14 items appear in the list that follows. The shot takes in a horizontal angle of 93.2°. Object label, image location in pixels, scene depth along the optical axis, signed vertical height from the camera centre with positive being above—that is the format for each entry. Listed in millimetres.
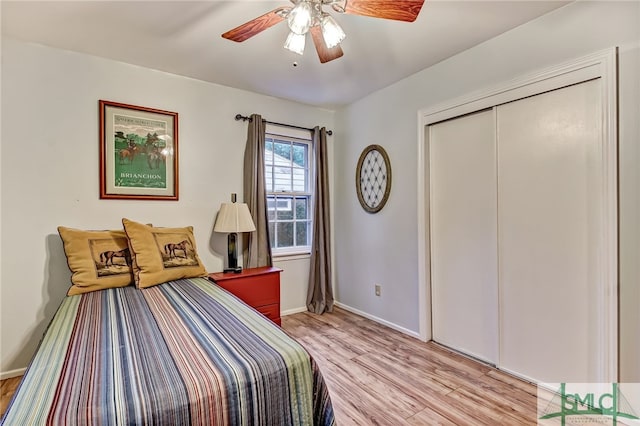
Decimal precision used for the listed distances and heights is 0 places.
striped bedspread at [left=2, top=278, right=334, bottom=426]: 861 -536
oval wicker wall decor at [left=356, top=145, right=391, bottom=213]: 3143 +356
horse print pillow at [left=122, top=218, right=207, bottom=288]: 2121 -313
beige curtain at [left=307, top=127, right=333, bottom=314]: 3570 -405
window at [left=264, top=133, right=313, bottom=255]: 3467 +235
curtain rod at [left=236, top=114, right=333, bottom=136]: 3125 +986
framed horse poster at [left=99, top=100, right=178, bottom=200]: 2518 +530
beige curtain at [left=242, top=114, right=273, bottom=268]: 3121 +166
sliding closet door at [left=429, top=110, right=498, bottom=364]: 2342 -203
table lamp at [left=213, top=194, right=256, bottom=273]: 2781 -109
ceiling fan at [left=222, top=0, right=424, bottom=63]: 1447 +988
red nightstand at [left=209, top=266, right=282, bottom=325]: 2654 -676
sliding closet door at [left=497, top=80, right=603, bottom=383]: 1828 -145
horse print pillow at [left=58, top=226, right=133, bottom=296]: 2037 -325
